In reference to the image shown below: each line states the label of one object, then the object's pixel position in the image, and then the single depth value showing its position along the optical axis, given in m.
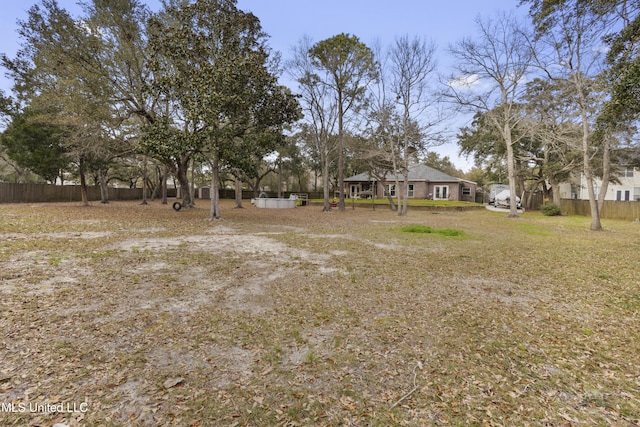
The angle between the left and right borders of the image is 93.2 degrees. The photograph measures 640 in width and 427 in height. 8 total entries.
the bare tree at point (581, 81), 11.56
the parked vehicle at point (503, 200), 29.06
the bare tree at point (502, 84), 16.83
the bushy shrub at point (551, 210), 21.45
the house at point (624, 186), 27.41
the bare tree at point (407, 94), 18.64
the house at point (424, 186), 35.69
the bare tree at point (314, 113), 21.44
